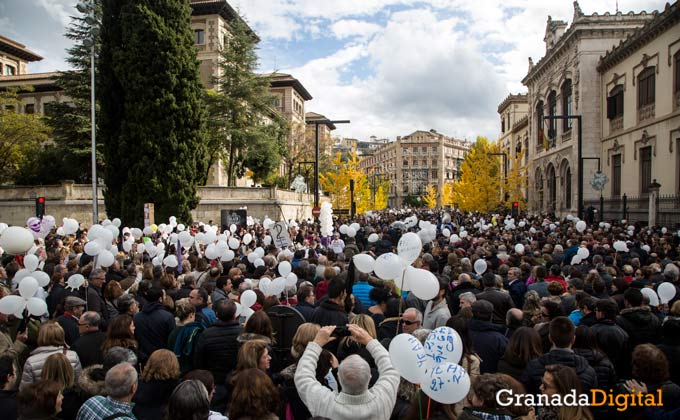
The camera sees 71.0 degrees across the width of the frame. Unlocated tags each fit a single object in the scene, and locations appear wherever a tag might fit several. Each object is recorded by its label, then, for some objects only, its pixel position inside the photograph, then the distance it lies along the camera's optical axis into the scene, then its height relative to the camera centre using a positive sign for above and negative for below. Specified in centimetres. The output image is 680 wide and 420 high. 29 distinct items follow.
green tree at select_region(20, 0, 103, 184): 3334 +585
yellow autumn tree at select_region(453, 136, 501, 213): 4122 +183
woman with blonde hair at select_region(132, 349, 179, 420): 374 -145
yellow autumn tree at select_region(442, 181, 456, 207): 7671 +150
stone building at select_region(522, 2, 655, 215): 3253 +795
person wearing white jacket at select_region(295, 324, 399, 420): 294 -119
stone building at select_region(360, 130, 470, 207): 11875 +981
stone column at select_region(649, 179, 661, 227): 1956 -3
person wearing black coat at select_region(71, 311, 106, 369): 469 -139
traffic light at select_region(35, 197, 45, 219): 1917 -12
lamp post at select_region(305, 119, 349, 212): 2103 +135
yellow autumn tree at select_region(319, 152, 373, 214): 3984 +168
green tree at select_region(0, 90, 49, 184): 3256 +472
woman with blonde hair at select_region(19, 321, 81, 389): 414 -133
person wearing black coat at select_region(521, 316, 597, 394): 393 -132
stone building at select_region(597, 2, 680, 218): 2364 +538
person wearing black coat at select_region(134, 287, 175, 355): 536 -142
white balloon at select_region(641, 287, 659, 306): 591 -115
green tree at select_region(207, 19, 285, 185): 3616 +737
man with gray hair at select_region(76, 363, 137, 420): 319 -135
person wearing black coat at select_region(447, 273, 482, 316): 736 -135
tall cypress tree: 2247 +462
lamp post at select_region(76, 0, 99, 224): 2036 +279
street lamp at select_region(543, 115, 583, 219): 2129 +97
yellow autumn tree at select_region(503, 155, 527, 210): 4141 +160
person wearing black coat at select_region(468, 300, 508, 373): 479 -137
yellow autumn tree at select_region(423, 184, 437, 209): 8094 +72
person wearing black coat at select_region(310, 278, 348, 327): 513 -116
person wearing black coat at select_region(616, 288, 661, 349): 521 -134
